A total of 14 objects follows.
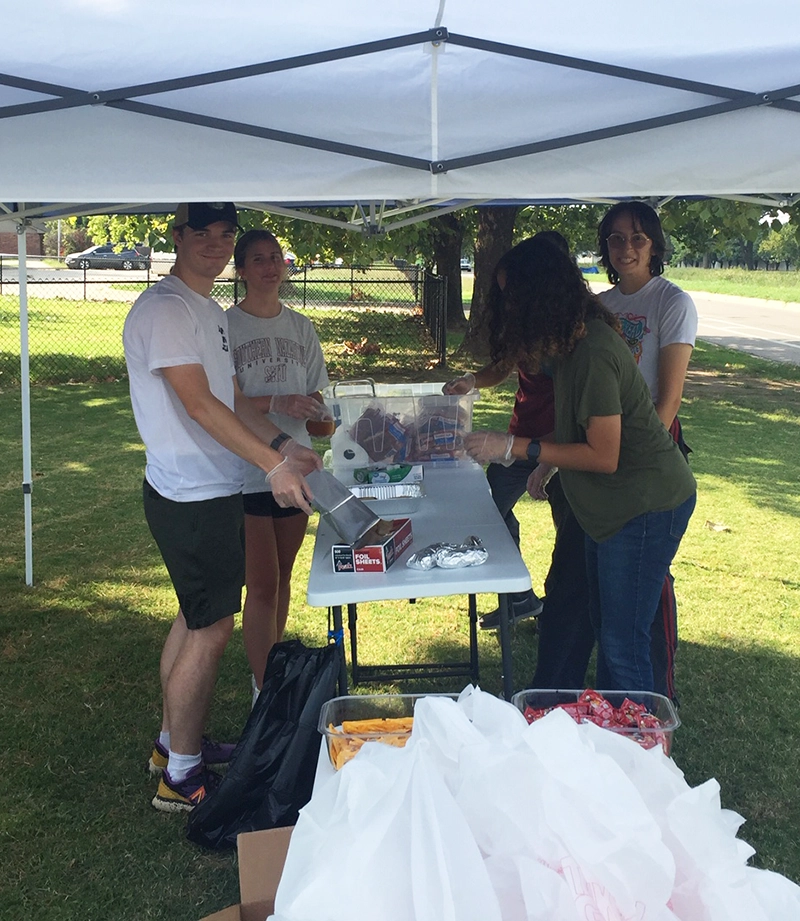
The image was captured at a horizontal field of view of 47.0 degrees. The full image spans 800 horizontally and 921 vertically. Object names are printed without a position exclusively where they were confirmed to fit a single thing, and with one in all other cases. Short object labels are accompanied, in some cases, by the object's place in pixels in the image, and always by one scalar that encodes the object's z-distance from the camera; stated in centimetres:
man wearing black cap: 244
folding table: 215
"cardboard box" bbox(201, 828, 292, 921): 147
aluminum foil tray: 290
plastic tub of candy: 158
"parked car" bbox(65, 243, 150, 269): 3091
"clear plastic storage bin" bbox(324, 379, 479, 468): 326
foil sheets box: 225
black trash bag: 247
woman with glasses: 303
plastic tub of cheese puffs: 158
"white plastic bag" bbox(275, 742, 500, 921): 95
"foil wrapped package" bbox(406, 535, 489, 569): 226
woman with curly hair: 232
